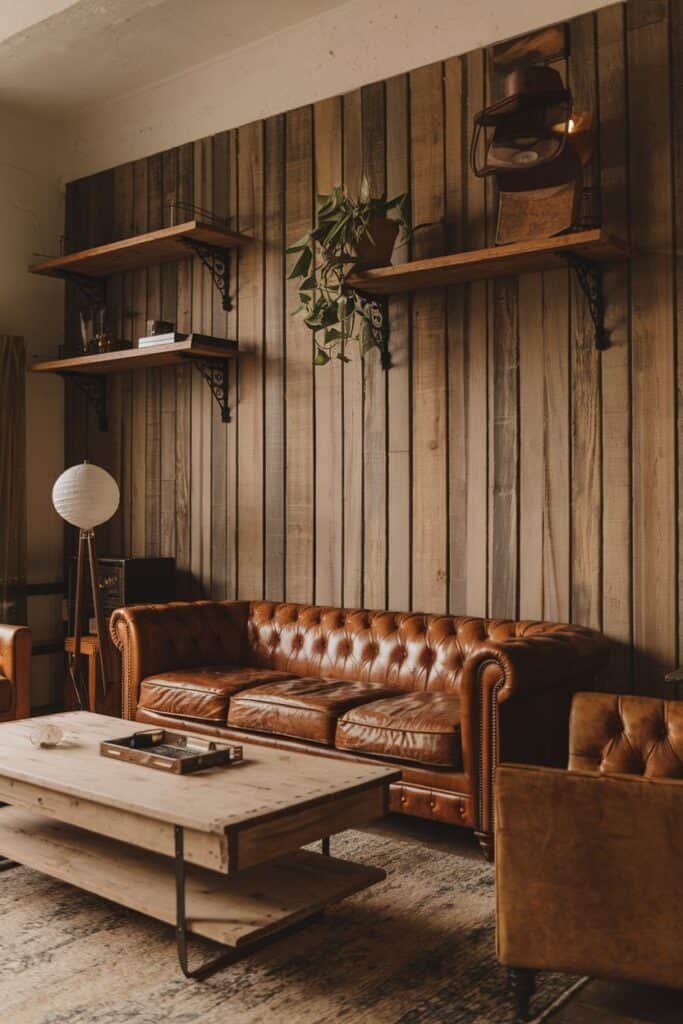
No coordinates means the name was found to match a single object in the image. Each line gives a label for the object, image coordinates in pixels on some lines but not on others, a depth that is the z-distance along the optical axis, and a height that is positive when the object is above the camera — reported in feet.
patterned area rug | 7.43 -3.71
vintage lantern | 12.37 +4.66
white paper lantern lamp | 16.39 +0.40
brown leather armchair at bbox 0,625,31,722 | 14.48 -2.28
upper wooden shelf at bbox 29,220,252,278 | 16.31 +4.75
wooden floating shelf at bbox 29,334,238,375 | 16.20 +2.82
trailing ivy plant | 14.06 +3.75
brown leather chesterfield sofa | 10.62 -2.26
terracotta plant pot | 14.02 +3.88
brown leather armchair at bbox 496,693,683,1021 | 6.53 -2.44
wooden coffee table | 7.87 -2.66
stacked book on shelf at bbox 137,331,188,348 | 16.31 +3.02
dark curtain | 18.42 +0.70
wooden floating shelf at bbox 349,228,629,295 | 12.05 +3.37
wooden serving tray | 9.09 -2.26
